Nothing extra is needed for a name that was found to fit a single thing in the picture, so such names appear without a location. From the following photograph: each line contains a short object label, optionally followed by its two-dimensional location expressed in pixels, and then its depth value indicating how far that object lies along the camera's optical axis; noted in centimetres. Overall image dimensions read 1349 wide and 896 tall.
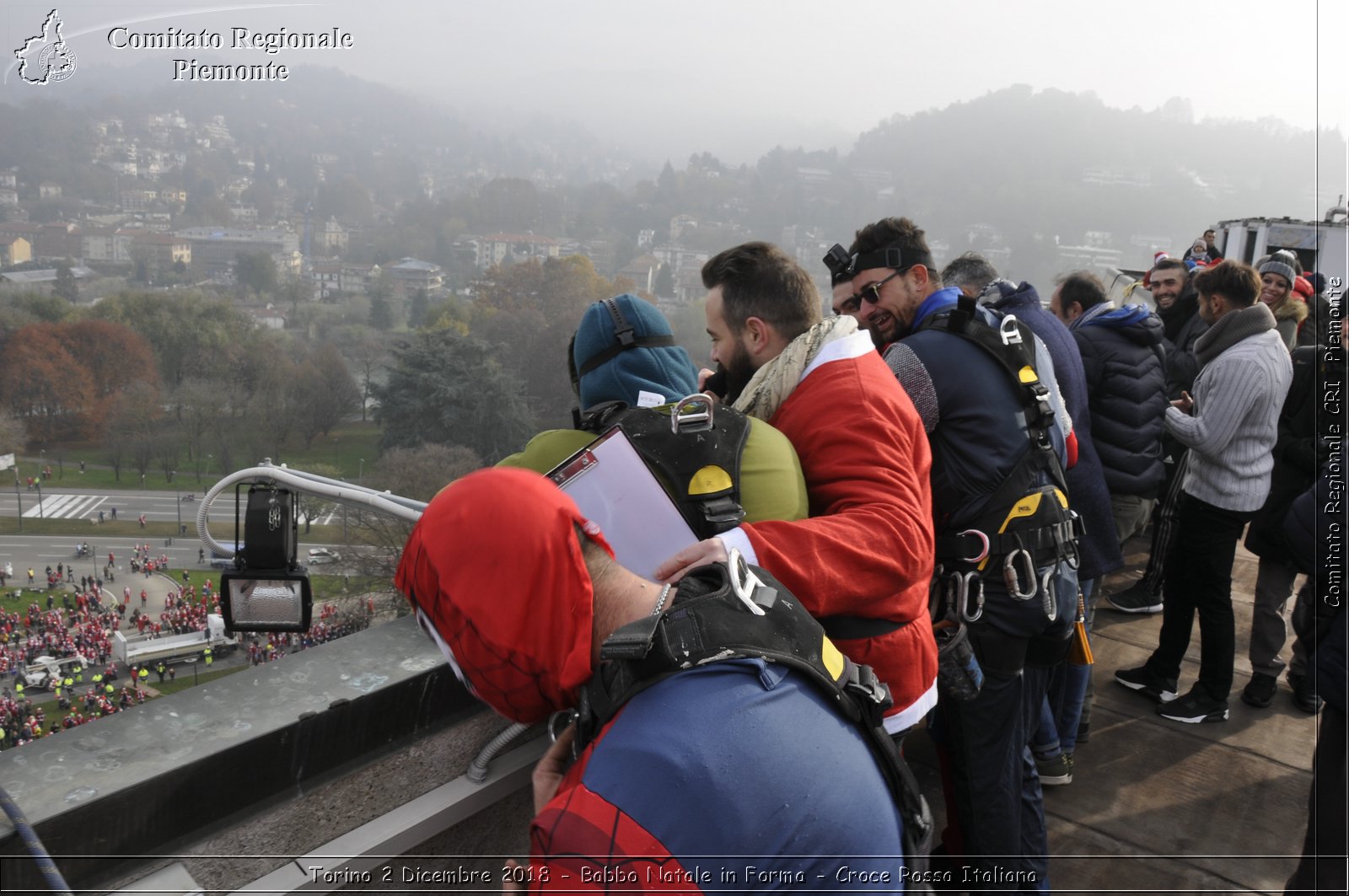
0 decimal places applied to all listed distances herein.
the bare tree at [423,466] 1942
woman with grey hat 490
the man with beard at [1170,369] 477
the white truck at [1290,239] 1227
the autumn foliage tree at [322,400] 3831
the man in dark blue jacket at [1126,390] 362
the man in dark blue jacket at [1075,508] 300
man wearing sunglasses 231
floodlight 188
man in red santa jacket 142
